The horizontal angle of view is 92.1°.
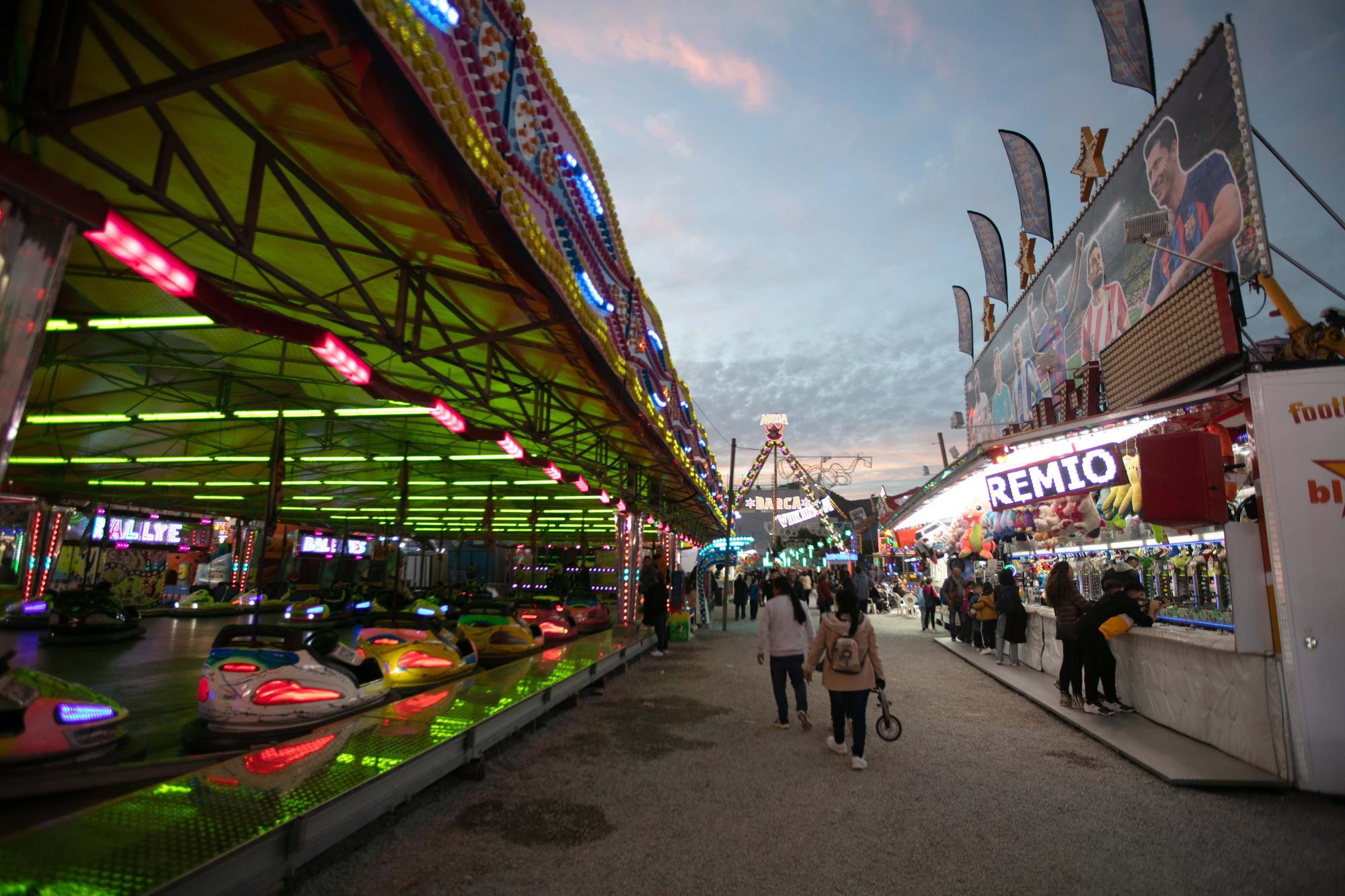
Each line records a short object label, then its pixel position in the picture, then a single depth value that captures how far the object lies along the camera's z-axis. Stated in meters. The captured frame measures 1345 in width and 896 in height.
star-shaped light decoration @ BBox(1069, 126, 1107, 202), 12.10
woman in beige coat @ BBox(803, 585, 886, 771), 6.06
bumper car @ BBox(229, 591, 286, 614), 19.22
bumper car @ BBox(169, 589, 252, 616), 20.33
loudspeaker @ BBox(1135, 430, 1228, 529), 5.96
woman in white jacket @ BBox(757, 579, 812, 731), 7.49
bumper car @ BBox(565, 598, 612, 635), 16.86
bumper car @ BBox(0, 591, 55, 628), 15.28
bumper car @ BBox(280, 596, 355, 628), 17.84
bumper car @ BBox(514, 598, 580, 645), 13.82
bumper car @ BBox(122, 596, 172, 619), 19.60
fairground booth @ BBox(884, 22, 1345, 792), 5.48
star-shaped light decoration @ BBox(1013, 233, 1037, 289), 16.69
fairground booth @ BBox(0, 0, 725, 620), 2.77
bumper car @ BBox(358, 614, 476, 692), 8.28
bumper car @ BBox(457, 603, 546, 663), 11.21
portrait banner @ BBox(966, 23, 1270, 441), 7.77
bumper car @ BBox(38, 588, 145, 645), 12.88
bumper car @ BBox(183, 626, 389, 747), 5.69
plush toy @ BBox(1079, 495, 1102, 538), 10.10
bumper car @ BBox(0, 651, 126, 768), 4.54
